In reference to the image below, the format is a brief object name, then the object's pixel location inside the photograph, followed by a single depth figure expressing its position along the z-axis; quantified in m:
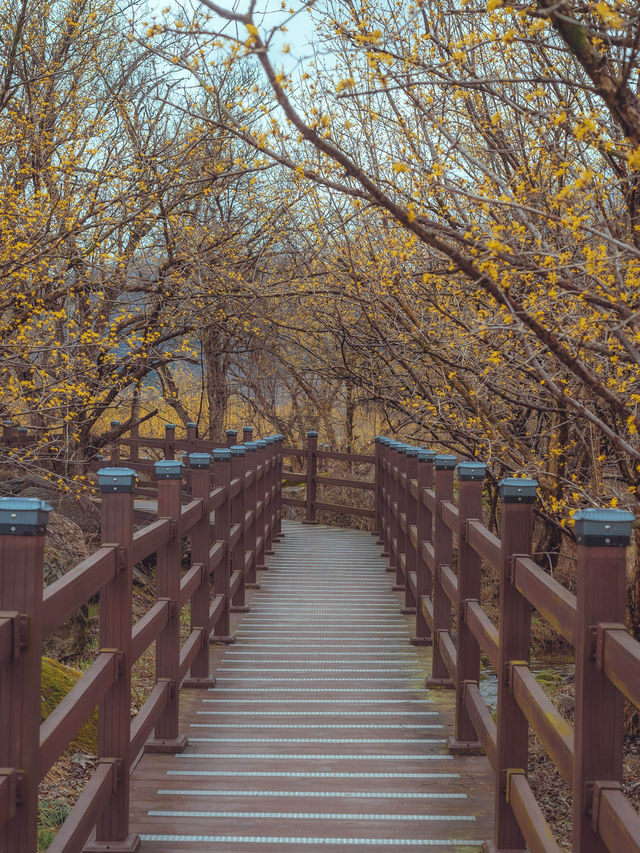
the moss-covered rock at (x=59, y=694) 5.17
